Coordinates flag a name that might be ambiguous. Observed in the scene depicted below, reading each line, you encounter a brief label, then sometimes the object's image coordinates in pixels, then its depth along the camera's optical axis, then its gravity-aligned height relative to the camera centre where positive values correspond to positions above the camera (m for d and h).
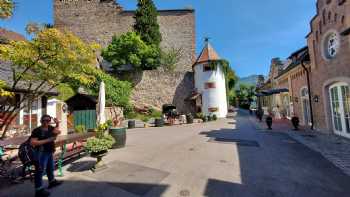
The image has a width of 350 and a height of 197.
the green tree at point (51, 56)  4.41 +1.60
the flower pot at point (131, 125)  15.02 -1.38
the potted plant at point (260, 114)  16.53 -0.89
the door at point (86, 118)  13.29 -0.57
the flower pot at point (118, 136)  7.30 -1.12
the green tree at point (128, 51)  22.88 +8.05
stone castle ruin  30.03 +15.47
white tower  21.78 +2.62
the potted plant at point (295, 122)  10.87 -1.18
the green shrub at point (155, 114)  22.70 -0.73
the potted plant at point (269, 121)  11.55 -1.12
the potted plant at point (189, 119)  17.33 -1.19
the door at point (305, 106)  11.82 -0.20
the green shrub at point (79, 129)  10.45 -1.10
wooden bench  4.38 -0.84
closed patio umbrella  6.51 +0.14
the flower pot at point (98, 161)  4.70 -1.44
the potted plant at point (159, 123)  15.50 -1.32
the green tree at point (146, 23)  25.52 +12.97
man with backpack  3.32 -0.79
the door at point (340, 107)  7.71 -0.24
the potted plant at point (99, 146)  4.55 -0.96
